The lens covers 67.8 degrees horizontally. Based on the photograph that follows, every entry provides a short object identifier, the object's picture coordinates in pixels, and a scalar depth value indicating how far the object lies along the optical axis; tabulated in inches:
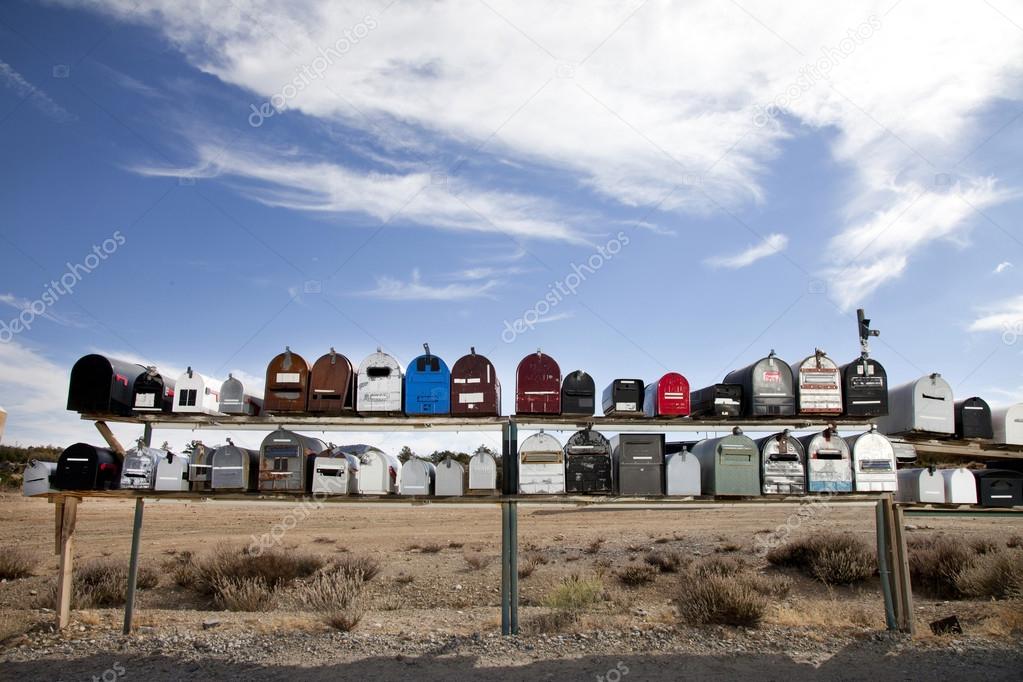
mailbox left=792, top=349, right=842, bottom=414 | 341.7
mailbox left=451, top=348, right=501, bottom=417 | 330.0
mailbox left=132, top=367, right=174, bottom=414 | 340.8
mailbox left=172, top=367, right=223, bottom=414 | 337.4
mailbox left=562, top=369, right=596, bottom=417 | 330.0
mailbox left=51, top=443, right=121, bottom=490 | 334.0
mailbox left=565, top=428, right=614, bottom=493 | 332.8
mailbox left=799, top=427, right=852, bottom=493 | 338.6
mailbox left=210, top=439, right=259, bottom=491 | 335.9
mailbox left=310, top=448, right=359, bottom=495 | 331.0
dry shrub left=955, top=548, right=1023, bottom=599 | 492.1
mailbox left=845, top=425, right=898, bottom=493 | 342.0
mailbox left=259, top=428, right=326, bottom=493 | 332.8
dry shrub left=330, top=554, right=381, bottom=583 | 542.6
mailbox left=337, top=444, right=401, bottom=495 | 335.0
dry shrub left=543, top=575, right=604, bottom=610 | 447.8
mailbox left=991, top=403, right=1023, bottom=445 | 364.5
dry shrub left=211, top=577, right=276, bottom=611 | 451.2
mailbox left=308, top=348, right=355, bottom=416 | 335.0
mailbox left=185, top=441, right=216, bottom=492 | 340.5
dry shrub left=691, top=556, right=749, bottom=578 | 545.6
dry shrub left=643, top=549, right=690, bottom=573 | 592.7
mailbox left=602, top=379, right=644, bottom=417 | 339.0
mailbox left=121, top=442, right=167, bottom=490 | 339.9
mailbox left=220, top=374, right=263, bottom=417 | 339.6
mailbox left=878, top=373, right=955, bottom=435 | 348.5
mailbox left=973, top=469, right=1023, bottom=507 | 358.0
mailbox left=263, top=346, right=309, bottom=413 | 334.0
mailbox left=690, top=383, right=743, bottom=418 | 340.8
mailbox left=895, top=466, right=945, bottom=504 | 356.5
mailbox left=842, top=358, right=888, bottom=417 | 341.4
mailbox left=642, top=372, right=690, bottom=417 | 338.6
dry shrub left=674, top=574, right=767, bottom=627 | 373.4
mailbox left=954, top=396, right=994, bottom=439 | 356.2
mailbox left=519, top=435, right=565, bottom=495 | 326.0
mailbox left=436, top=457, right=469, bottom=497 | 334.0
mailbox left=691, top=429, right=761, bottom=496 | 332.2
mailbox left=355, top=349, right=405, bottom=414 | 333.7
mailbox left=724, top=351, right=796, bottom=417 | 341.7
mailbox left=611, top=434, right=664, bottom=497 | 332.5
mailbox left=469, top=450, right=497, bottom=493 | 331.0
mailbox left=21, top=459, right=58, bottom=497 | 340.8
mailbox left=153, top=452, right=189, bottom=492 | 336.8
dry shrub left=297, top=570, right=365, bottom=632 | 359.6
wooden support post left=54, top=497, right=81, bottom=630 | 341.1
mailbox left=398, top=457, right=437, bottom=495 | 334.6
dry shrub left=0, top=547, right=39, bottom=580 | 562.9
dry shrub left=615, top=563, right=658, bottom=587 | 553.9
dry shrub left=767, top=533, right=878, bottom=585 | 544.7
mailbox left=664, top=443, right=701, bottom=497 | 333.7
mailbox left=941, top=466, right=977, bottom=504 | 354.3
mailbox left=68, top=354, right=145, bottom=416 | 336.2
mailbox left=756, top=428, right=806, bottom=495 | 335.3
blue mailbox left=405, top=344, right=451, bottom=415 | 332.2
